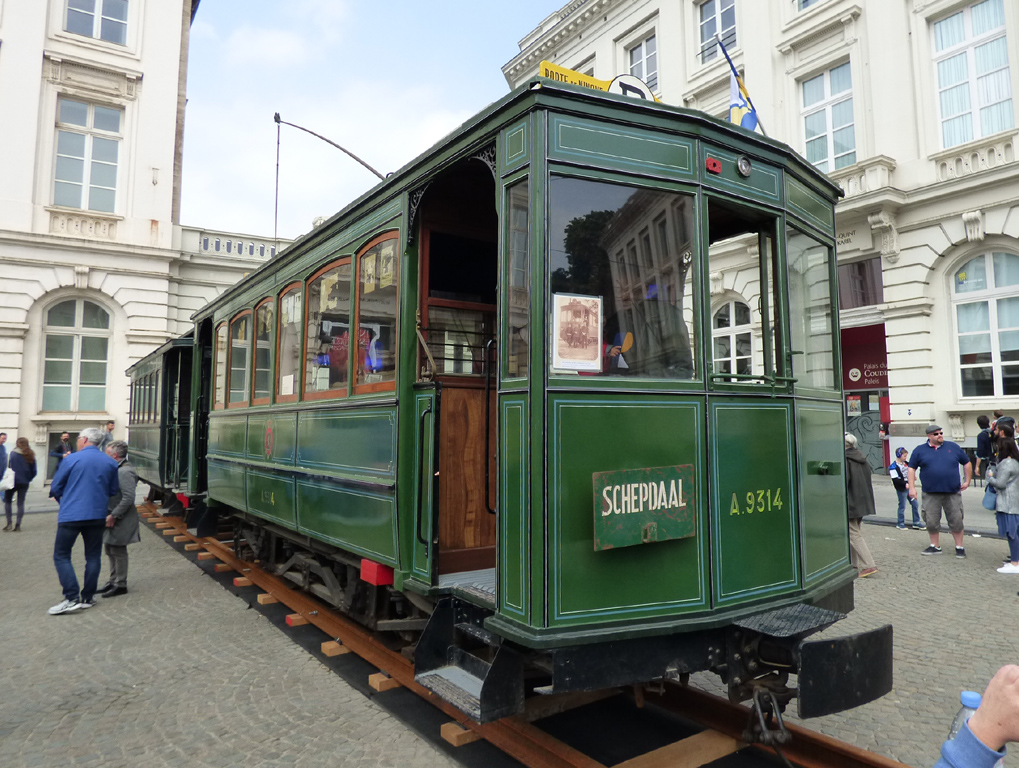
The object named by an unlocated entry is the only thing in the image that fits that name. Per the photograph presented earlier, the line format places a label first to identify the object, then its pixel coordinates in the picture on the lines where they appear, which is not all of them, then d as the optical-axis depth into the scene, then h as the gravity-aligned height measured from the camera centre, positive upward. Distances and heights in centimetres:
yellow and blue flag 531 +245
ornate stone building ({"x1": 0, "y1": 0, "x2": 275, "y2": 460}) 1725 +560
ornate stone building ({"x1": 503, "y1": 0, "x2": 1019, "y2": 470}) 1295 +485
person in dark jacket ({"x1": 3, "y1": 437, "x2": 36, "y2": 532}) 1110 -68
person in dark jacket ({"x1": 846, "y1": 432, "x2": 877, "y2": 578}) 723 -79
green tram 295 +6
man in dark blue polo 801 -60
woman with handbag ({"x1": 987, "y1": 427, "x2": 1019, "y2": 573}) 737 -66
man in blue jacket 630 -73
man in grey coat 693 -106
